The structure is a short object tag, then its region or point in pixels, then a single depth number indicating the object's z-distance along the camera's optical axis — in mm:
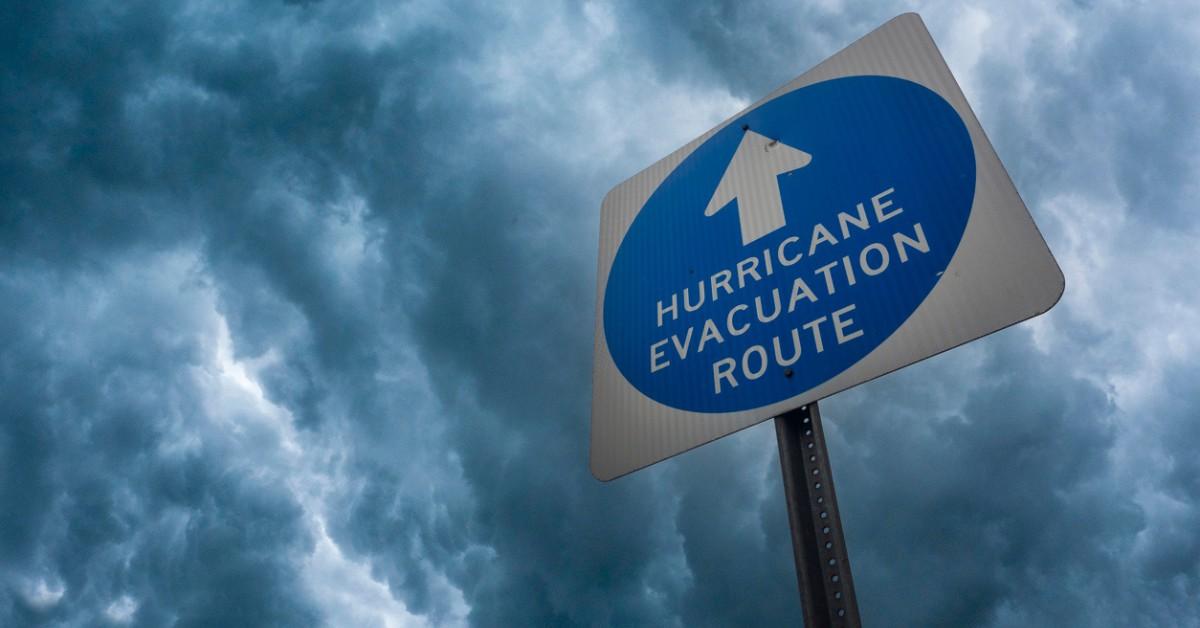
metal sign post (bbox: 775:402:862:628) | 2072
